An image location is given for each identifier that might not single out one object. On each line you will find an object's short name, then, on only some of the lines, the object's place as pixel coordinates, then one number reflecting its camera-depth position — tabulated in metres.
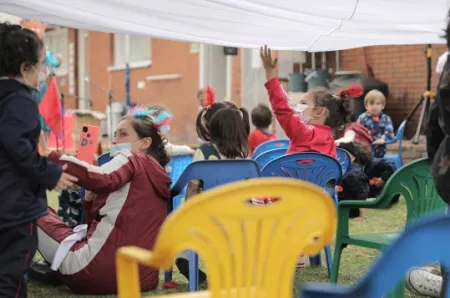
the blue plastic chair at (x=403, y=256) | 2.91
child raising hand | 8.12
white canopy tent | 7.36
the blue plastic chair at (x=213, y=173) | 6.79
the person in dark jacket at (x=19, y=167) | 5.07
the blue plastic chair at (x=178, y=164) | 9.62
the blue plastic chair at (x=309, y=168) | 8.16
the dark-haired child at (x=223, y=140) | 7.61
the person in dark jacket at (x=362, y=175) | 12.05
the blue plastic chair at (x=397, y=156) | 15.73
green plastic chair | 6.42
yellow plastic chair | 3.39
